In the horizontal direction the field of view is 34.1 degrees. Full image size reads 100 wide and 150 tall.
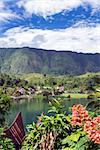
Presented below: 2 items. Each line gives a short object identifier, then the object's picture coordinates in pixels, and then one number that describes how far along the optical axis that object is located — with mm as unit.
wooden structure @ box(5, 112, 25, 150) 8392
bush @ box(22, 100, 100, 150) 3347
